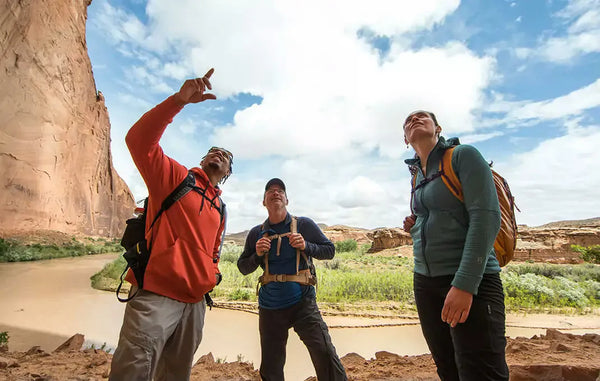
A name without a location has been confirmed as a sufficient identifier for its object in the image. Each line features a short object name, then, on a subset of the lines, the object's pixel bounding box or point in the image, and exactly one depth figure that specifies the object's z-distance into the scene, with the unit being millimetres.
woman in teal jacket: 1384
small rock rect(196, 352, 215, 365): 3480
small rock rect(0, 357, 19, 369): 2989
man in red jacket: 1602
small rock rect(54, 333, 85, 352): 3793
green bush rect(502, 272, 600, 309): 7568
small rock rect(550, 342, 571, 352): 3477
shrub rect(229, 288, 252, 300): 7645
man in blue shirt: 2285
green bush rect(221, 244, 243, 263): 15007
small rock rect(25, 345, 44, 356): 3608
